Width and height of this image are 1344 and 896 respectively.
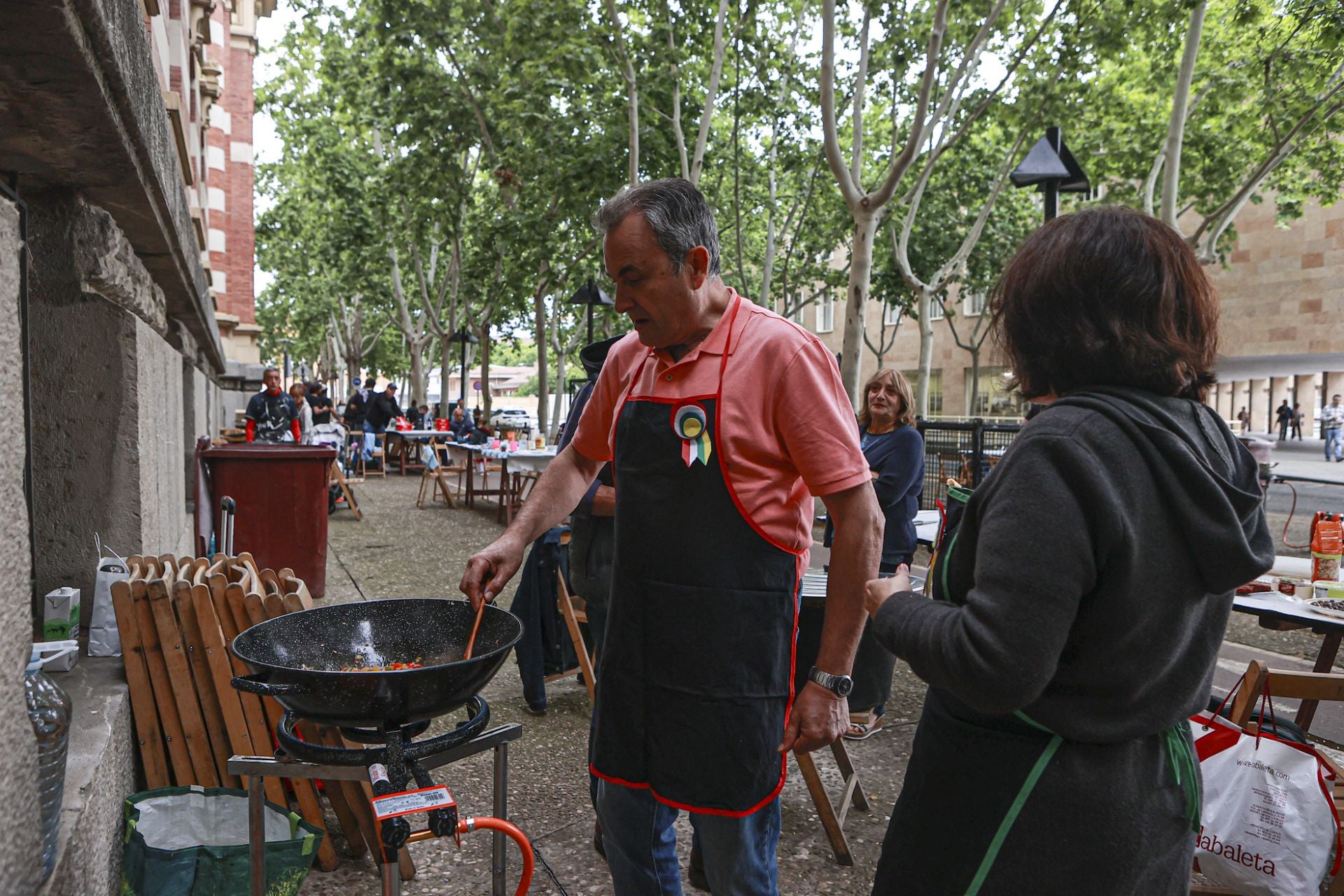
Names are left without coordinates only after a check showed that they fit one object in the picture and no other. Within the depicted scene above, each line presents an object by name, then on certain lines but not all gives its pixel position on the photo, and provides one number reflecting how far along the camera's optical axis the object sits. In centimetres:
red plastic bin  647
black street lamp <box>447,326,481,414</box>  2216
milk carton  298
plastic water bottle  193
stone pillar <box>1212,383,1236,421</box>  3678
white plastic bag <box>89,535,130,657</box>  300
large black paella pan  171
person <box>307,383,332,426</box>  1678
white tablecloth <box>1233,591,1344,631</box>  365
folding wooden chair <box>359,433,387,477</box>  1739
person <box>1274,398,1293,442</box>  3042
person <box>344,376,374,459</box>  1873
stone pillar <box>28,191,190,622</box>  296
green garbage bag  253
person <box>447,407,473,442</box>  1801
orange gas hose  175
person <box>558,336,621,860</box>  394
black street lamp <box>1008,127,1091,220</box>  747
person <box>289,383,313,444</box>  1390
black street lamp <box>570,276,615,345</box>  1345
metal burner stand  183
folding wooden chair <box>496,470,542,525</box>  1195
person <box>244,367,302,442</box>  1153
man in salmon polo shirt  192
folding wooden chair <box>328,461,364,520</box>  1122
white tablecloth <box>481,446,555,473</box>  1105
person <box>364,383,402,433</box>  1758
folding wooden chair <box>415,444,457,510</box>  1311
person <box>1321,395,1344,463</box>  2477
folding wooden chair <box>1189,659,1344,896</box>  269
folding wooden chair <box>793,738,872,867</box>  322
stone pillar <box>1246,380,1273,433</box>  3491
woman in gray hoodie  129
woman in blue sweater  511
